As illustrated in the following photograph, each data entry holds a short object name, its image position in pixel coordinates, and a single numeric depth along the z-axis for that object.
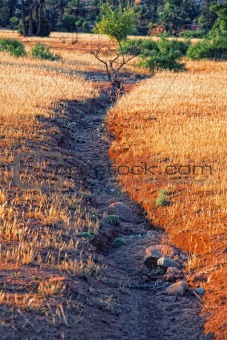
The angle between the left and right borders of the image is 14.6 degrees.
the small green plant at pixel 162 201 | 14.29
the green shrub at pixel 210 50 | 60.59
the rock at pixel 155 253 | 11.32
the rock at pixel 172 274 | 10.80
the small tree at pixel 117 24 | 46.80
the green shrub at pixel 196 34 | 100.97
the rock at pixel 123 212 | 13.97
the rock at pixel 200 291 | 10.18
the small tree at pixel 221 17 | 58.76
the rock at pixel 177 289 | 10.20
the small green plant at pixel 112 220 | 13.31
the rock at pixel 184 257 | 11.60
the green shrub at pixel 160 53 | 53.84
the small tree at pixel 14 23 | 104.12
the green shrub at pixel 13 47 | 54.35
